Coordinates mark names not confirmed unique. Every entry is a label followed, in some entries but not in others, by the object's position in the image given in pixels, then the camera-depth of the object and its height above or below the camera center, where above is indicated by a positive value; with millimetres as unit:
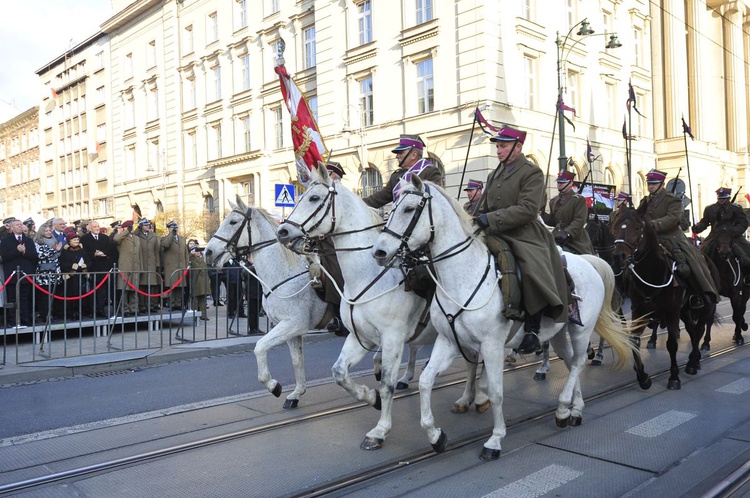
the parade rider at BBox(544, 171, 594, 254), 8812 +359
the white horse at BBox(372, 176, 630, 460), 5098 -295
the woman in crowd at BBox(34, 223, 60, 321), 11273 -46
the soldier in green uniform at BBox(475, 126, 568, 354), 5328 +149
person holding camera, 15055 +63
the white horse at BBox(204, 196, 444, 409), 6836 -328
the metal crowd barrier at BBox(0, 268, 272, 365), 10898 -1230
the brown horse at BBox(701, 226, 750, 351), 10258 -600
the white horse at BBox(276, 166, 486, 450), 5676 -346
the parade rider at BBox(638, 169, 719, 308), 8156 +30
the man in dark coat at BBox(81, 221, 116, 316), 13281 +178
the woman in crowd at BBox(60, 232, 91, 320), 12594 -60
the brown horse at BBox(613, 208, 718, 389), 7785 -542
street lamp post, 17734 +3871
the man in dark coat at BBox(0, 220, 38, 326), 11539 +78
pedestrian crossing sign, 14173 +1317
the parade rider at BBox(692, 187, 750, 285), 10219 +258
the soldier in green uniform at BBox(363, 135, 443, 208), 6648 +863
